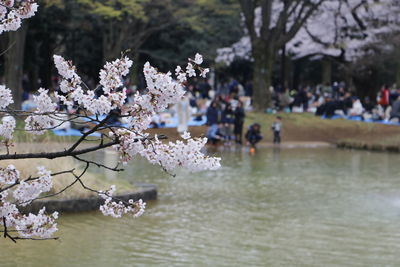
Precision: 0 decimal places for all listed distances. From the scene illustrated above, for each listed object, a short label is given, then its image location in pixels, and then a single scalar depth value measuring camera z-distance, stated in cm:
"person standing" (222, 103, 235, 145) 3117
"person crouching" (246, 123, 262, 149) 3030
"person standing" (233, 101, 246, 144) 3075
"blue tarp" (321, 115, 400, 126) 3594
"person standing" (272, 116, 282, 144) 3119
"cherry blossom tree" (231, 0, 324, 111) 3622
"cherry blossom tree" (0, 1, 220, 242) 651
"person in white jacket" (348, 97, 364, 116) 3828
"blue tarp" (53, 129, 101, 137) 3035
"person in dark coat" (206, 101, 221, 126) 3053
